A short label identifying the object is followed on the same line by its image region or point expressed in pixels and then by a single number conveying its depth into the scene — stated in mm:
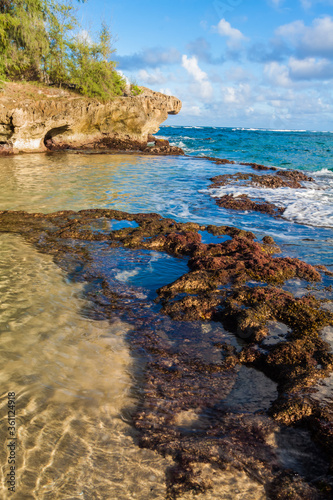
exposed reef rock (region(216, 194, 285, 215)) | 11344
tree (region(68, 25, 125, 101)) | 27156
